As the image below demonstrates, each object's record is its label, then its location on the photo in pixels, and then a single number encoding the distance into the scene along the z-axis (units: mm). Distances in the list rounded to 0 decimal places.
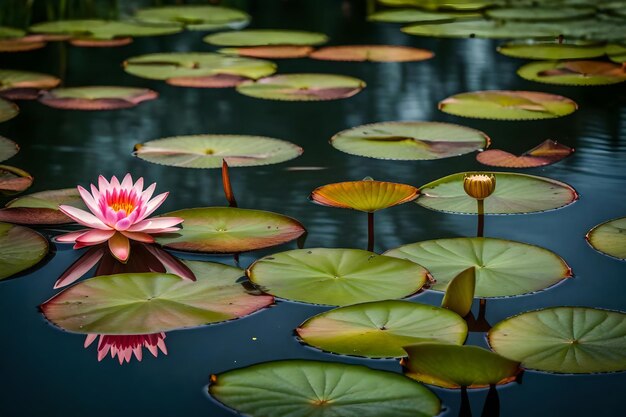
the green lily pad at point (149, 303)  2090
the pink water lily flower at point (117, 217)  2239
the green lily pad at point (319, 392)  1962
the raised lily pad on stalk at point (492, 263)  2152
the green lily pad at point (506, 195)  2346
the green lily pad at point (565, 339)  2022
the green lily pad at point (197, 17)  4001
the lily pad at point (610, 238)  2234
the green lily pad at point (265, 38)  3469
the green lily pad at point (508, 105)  2729
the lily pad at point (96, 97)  2811
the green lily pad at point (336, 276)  2134
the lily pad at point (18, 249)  2215
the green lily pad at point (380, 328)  2046
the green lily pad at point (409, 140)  2550
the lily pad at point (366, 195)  2329
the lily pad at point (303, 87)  2851
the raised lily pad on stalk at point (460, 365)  1971
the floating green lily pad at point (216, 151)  2526
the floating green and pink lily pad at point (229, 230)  2247
